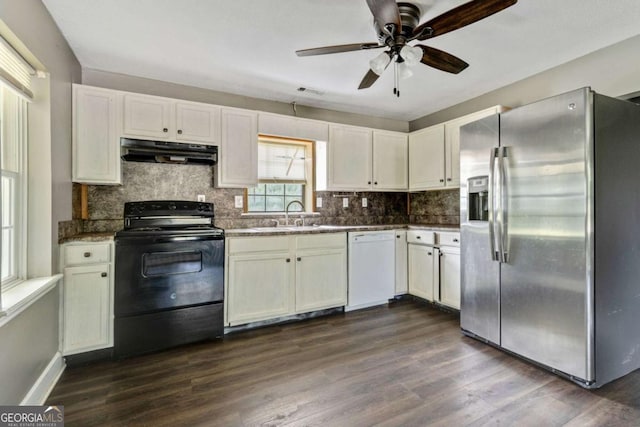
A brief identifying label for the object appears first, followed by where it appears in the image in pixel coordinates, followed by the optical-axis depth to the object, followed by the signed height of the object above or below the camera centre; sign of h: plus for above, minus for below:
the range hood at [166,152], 2.67 +0.56
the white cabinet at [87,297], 2.23 -0.61
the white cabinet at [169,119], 2.72 +0.87
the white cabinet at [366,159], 3.71 +0.68
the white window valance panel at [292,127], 3.29 +0.96
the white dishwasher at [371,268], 3.41 -0.62
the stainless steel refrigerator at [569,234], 1.94 -0.14
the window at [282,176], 3.61 +0.45
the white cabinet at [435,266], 3.21 -0.58
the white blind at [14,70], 1.58 +0.81
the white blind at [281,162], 3.62 +0.63
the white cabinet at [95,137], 2.53 +0.65
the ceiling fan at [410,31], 1.58 +1.06
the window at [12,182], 1.78 +0.19
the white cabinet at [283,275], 2.83 -0.61
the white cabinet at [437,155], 3.48 +0.71
